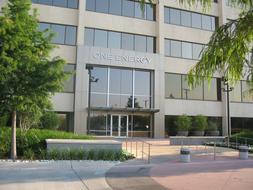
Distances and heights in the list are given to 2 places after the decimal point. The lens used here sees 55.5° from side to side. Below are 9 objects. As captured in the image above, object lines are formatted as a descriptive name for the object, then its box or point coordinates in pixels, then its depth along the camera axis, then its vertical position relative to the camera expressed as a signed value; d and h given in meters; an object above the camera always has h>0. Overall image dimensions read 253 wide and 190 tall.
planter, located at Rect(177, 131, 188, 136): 23.47 -1.88
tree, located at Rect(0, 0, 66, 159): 9.67 +1.87
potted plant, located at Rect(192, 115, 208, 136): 24.11 -1.12
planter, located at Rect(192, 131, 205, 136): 24.04 -1.91
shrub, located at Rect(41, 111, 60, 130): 19.00 -0.71
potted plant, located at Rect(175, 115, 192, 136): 23.47 -1.10
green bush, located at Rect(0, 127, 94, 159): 10.93 -1.41
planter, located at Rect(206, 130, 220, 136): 24.68 -1.94
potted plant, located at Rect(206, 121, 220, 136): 24.74 -1.65
